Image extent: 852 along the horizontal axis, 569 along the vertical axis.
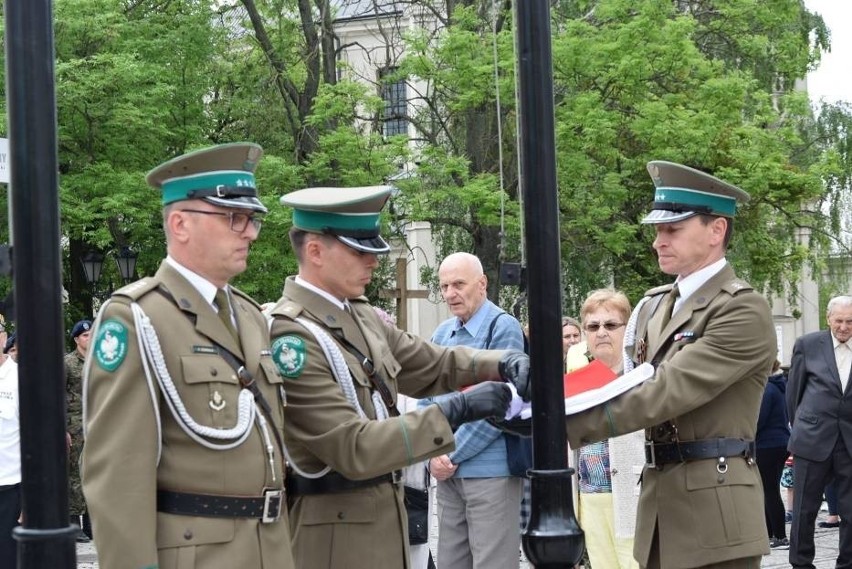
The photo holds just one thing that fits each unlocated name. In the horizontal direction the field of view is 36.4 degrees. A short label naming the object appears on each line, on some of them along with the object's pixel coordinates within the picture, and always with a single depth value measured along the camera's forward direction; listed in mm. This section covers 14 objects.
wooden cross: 15668
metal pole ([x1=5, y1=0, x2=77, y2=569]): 2969
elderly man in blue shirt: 7074
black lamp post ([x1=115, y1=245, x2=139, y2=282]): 22094
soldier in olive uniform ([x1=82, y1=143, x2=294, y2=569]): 3457
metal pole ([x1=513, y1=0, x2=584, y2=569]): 3604
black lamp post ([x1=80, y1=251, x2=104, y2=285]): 22830
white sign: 7759
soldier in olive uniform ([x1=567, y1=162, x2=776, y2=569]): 4668
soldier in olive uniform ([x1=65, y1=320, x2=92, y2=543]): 11109
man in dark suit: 10273
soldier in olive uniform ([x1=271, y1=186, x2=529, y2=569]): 4145
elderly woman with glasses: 7094
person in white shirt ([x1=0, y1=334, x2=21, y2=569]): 8484
